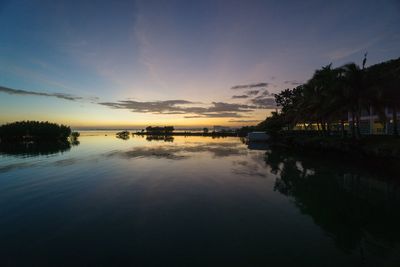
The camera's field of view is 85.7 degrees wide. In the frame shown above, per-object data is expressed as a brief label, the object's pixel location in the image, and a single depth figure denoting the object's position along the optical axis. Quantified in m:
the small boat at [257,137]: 70.94
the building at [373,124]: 42.53
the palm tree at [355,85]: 30.53
